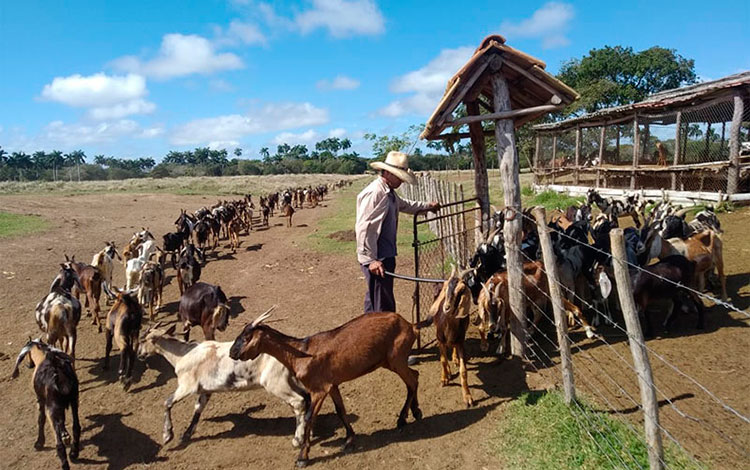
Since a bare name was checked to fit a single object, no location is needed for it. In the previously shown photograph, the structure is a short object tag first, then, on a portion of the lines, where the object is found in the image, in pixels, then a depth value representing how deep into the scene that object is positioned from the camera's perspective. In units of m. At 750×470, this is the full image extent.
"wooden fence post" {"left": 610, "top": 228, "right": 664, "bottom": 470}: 3.07
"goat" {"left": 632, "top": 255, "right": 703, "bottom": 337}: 6.07
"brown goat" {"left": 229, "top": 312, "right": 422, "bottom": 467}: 4.42
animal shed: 12.89
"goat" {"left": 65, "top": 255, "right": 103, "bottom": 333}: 8.23
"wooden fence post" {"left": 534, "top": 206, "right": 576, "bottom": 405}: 4.25
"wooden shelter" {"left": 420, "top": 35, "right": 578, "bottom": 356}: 5.35
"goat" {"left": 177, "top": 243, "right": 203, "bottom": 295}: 9.39
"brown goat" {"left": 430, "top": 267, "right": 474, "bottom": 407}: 5.22
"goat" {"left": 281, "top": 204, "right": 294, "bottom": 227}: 21.12
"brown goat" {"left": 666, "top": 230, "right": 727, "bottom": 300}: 7.05
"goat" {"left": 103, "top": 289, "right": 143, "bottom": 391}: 6.05
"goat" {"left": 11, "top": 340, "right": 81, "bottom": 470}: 4.39
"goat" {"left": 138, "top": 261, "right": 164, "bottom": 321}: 8.35
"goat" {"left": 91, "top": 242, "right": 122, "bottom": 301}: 9.59
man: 5.36
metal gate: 6.89
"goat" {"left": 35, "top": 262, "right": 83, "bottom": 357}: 6.28
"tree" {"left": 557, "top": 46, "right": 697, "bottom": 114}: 46.91
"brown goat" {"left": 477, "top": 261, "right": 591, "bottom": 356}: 5.89
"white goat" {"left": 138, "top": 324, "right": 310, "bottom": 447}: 4.64
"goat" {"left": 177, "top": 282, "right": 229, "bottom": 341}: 6.69
